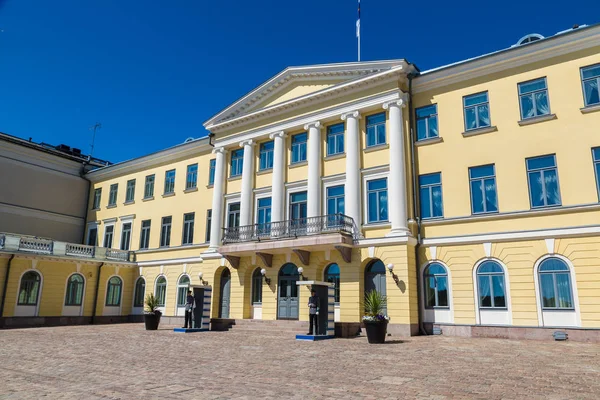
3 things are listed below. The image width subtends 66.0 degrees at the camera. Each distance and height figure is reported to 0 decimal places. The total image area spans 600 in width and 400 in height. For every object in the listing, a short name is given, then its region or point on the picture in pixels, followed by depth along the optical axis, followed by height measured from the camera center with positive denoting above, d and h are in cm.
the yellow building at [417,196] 1702 +456
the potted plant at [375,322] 1529 -72
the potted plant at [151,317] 2173 -90
